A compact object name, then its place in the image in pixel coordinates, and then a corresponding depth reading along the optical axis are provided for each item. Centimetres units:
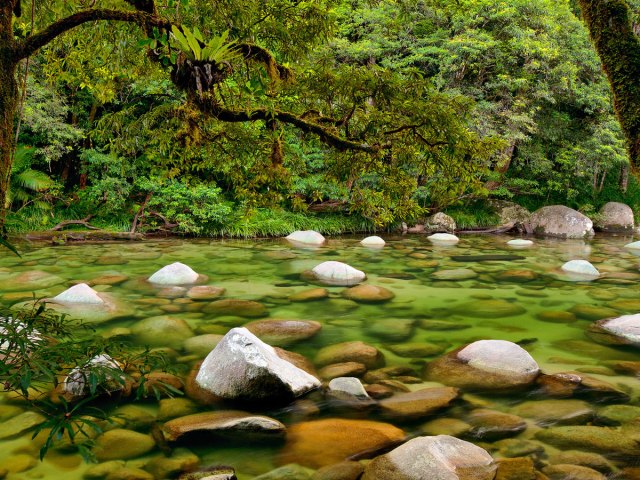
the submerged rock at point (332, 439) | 250
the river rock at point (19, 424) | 263
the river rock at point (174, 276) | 656
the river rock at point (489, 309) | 551
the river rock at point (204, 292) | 589
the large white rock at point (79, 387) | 298
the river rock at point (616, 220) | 1664
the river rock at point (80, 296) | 521
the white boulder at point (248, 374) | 309
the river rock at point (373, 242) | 1151
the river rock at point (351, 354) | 386
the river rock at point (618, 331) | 444
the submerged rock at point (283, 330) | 435
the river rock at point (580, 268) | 791
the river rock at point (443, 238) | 1278
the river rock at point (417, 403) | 298
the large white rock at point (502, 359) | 358
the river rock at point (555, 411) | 292
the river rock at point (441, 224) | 1496
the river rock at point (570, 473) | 233
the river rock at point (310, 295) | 601
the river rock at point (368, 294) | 602
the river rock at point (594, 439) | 257
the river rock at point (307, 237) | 1199
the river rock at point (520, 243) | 1210
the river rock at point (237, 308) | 522
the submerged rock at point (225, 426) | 267
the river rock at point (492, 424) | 276
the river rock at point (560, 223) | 1485
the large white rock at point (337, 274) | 704
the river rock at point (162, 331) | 421
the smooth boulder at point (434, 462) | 224
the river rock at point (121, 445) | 246
